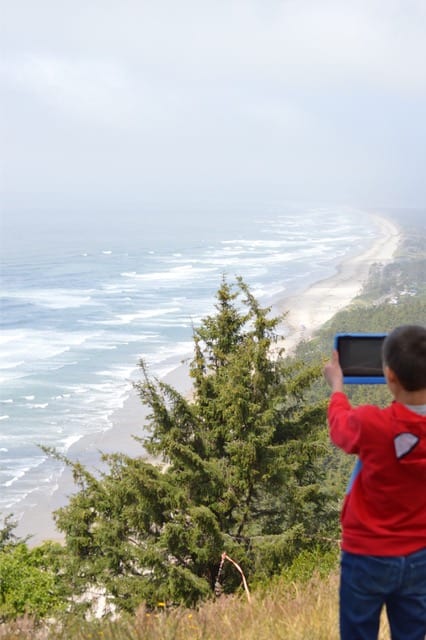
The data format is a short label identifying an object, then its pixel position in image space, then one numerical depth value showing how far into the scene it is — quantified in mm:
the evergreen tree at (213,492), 14156
